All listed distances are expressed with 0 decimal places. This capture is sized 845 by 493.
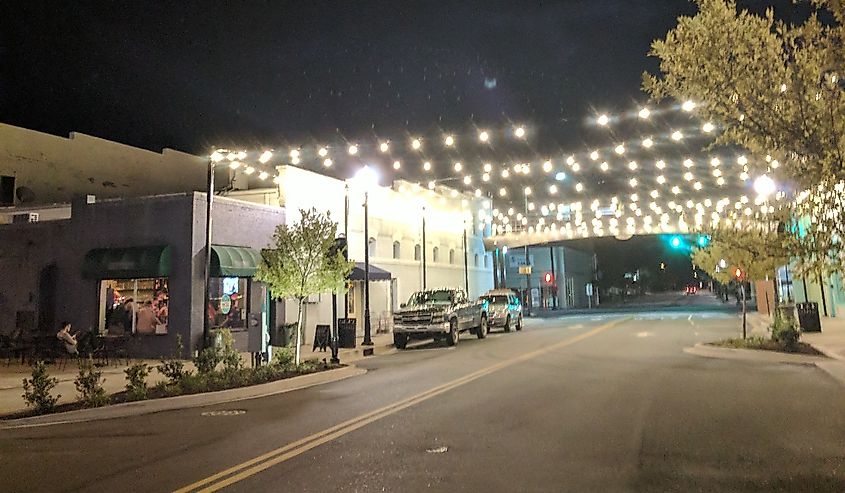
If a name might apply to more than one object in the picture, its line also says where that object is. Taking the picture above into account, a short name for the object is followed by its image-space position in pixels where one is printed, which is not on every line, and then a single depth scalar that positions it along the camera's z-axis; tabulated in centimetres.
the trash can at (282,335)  2027
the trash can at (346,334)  2252
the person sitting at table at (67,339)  1776
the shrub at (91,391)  1174
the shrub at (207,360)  1421
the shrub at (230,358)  1475
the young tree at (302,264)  1617
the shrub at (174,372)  1339
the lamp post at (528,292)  5822
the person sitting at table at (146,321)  2078
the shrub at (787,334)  1859
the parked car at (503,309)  3206
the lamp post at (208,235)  1714
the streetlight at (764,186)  908
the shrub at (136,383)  1233
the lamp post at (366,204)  2112
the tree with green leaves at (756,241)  822
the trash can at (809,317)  2389
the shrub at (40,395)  1127
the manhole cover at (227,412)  1103
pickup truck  2422
